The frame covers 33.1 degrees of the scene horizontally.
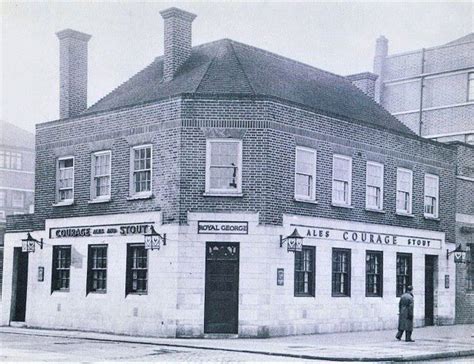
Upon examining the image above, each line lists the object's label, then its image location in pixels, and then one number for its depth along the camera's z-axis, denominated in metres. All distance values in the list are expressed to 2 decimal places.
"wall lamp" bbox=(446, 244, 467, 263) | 31.42
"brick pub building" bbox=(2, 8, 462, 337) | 24.05
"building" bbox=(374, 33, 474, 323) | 42.94
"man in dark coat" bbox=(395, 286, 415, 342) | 23.05
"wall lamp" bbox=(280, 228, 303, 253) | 24.31
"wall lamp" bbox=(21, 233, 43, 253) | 28.42
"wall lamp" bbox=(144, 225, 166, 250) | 24.20
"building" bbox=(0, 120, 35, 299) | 68.62
